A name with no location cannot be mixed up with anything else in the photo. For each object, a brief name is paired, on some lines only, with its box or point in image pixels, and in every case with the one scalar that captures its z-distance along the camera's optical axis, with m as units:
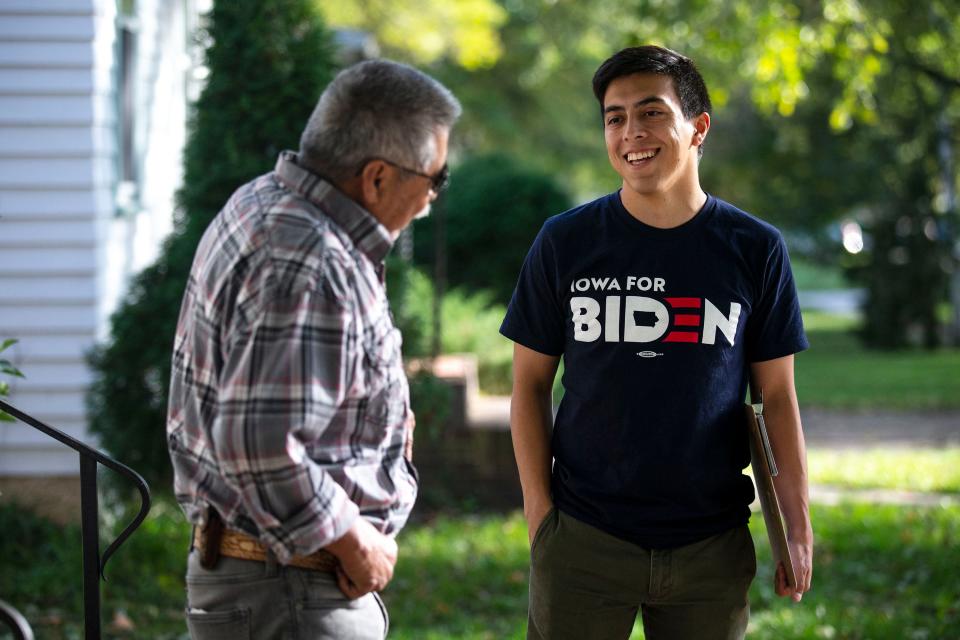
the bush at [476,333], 11.95
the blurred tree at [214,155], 6.60
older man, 2.23
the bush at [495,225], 16.38
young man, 2.90
